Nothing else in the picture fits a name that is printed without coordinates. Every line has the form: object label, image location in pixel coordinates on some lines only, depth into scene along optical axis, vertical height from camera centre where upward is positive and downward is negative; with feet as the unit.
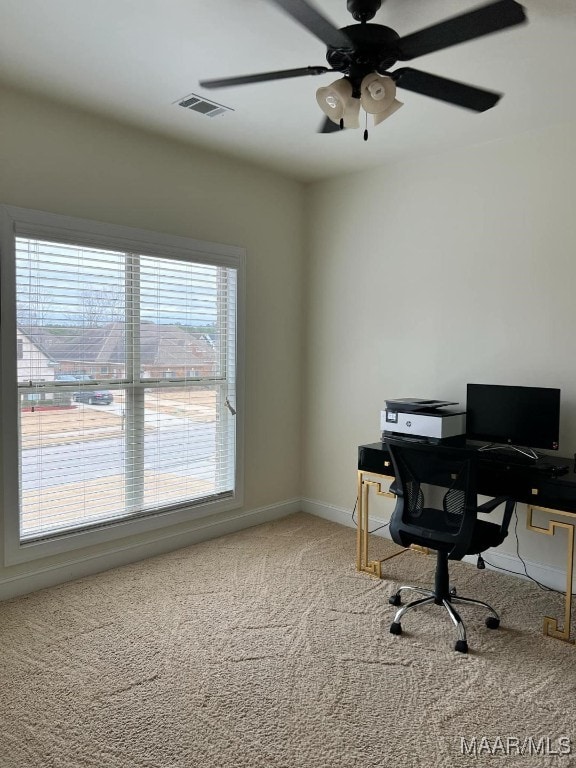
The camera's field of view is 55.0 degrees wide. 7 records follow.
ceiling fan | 5.87 +3.61
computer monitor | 10.14 -0.97
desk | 8.89 -2.13
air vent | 9.83 +4.65
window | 10.02 -0.41
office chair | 8.56 -2.50
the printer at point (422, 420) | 10.89 -1.15
